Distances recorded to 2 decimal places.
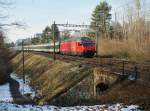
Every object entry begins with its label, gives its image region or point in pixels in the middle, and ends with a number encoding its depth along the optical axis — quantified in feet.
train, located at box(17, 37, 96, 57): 161.79
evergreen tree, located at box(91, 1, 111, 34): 332.80
